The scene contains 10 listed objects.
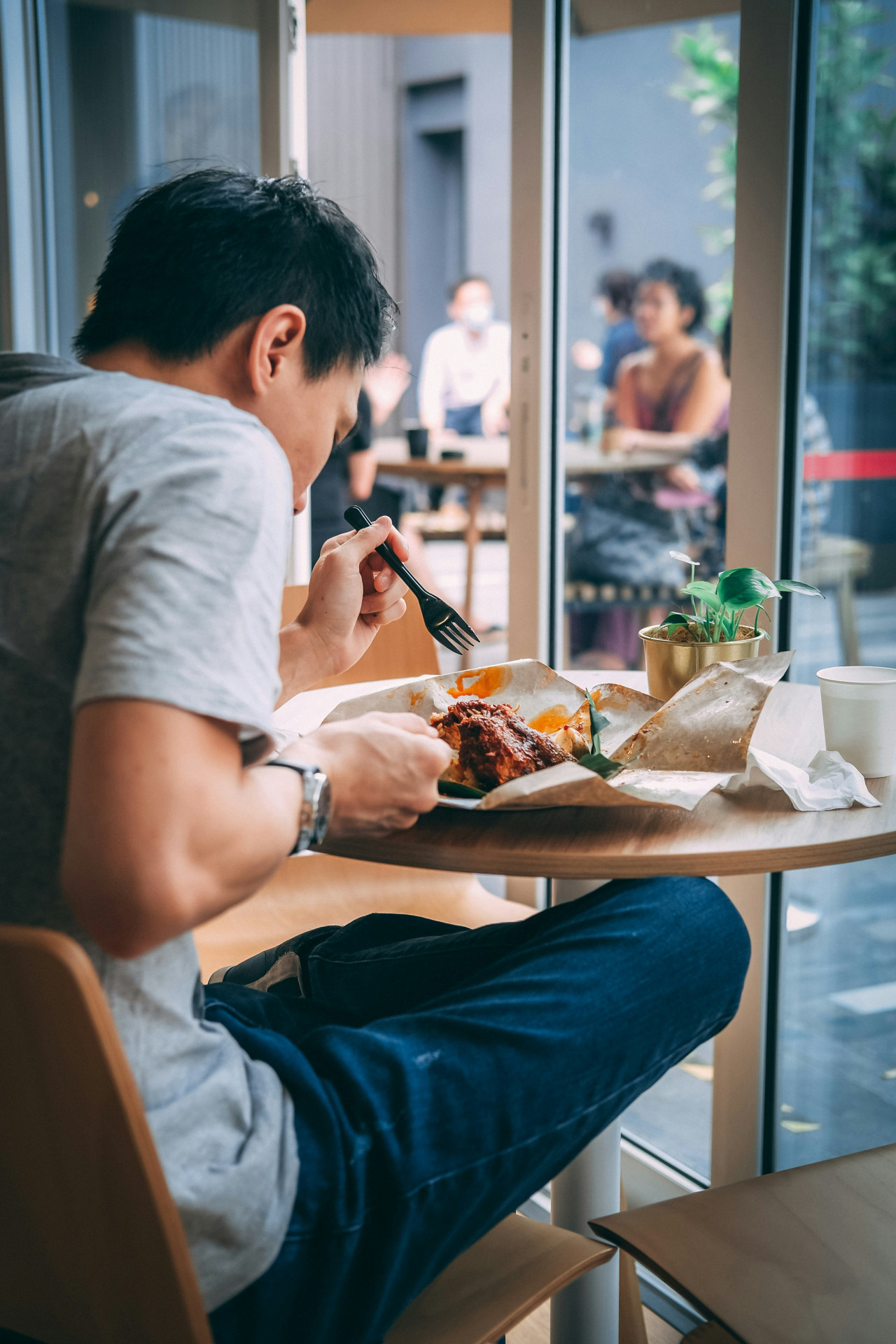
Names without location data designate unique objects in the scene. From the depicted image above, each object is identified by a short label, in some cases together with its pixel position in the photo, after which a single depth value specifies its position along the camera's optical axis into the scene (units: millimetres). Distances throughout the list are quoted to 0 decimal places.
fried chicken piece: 964
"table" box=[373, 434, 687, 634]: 3598
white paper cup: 996
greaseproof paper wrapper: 874
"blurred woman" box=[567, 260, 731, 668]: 3324
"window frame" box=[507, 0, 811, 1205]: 1437
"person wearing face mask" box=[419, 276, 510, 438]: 5961
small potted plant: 1139
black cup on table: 4352
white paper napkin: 934
